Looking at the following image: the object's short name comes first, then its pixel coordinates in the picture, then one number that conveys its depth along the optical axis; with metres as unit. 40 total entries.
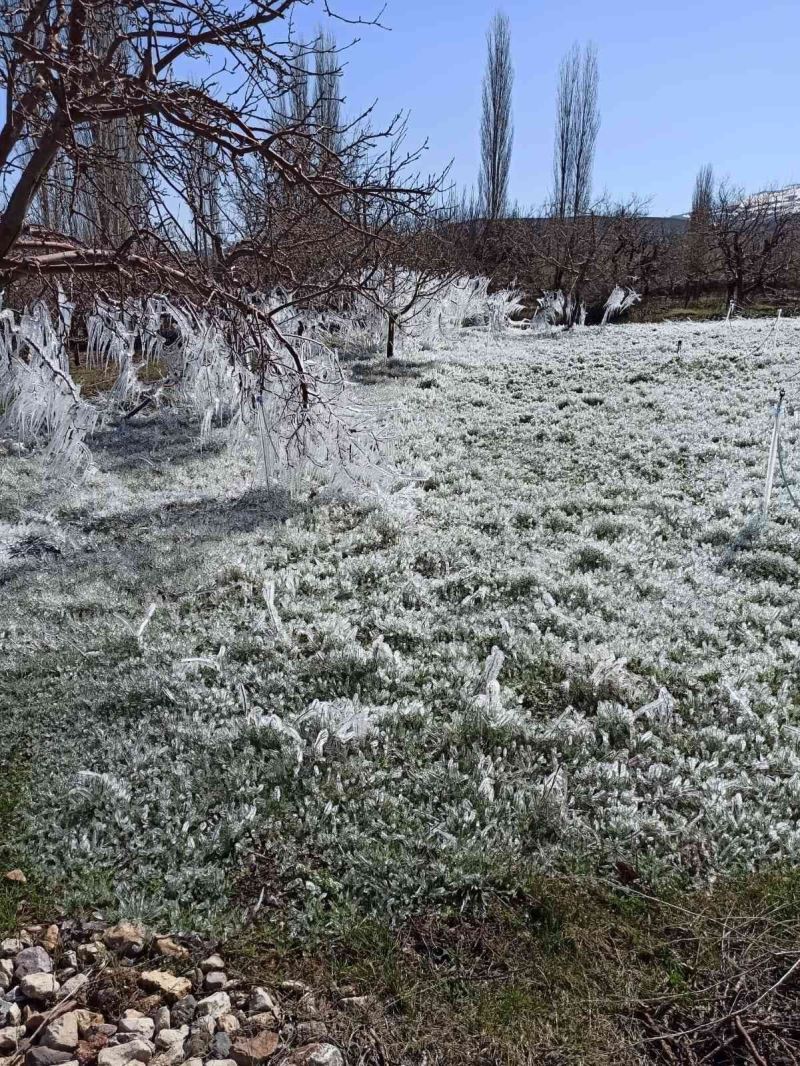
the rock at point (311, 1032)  2.63
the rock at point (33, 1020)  2.72
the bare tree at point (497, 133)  34.62
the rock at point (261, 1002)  2.74
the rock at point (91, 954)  2.99
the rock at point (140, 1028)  2.63
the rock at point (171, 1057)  2.53
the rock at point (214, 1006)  2.71
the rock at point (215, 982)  2.84
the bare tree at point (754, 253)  24.17
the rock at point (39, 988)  2.84
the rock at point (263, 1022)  2.67
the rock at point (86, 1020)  2.68
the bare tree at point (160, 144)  3.88
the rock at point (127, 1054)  2.49
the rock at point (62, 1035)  2.58
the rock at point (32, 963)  2.94
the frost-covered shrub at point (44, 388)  7.96
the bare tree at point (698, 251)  30.19
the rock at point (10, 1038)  2.62
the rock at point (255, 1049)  2.53
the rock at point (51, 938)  3.07
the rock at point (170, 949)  2.99
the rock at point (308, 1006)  2.72
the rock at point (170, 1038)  2.60
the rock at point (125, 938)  3.03
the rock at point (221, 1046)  2.56
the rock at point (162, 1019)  2.68
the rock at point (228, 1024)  2.65
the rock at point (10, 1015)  2.74
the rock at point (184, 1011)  2.71
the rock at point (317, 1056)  2.49
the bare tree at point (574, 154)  36.62
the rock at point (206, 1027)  2.63
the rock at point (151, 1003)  2.75
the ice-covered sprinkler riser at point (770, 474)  6.88
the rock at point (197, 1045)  2.57
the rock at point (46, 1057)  2.52
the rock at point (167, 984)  2.81
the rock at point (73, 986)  2.85
